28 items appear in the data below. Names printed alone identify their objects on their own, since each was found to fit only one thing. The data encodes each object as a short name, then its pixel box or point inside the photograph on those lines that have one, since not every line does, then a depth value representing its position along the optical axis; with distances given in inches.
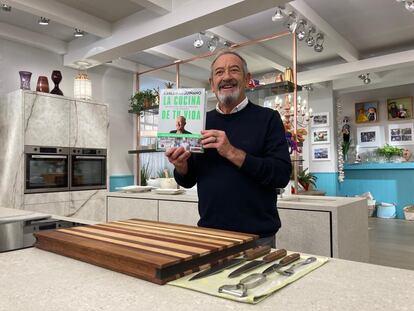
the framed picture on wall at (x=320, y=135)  285.4
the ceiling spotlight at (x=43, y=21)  150.3
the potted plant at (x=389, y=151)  280.5
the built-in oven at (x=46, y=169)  151.2
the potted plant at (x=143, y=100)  201.3
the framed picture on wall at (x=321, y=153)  285.0
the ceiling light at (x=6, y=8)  136.1
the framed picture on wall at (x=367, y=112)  295.3
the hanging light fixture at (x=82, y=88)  179.8
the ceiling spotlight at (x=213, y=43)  175.6
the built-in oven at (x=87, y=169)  168.6
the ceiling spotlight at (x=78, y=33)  164.2
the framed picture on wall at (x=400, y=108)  278.7
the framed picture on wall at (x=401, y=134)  279.4
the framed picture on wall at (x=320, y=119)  286.7
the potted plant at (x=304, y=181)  168.6
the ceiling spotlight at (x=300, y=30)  154.1
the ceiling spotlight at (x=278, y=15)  140.3
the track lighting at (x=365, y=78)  248.1
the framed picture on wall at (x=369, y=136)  295.3
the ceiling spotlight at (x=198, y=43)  162.9
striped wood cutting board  29.3
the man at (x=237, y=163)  49.8
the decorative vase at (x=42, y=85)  161.5
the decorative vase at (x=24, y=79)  156.3
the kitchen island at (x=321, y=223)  76.8
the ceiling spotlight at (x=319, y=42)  173.0
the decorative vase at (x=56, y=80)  167.7
